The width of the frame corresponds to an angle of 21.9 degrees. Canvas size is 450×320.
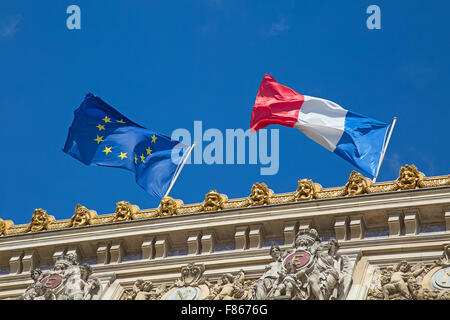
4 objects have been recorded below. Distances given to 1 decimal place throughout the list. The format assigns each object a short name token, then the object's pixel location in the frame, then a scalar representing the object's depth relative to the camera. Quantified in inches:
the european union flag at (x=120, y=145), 1614.2
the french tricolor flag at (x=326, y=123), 1518.3
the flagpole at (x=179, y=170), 1587.1
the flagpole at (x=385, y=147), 1486.5
